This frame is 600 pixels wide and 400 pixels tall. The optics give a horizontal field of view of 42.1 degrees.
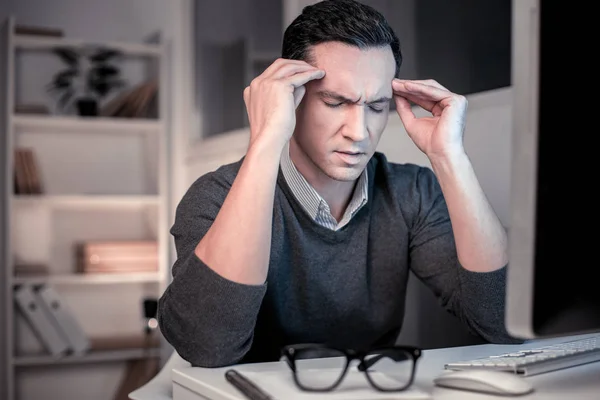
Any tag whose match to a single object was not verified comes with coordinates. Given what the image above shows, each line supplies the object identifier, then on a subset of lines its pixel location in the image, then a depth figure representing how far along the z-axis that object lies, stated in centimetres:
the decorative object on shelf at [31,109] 365
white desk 84
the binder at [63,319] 362
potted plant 376
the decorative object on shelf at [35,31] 363
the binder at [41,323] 361
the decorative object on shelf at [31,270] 368
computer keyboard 93
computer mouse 82
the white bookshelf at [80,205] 360
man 114
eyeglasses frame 83
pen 81
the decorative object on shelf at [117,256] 370
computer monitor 70
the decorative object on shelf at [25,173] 361
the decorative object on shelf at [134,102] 383
